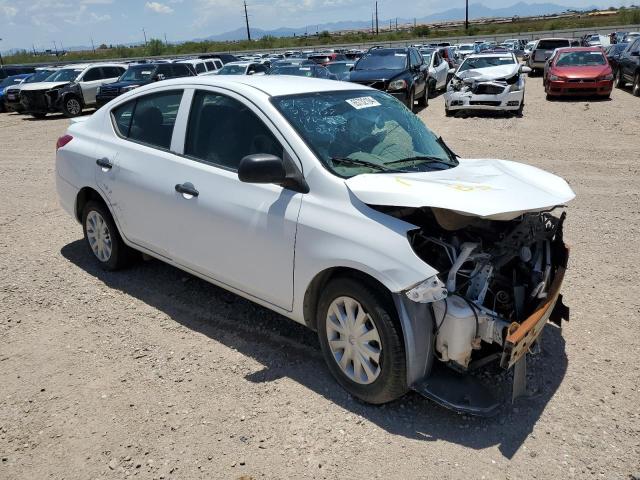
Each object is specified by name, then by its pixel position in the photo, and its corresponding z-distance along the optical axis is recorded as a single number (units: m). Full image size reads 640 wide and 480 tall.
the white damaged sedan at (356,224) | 3.03
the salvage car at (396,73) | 15.06
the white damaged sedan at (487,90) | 14.36
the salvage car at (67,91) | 19.80
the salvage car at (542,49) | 27.50
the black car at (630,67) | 17.50
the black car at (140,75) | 18.92
